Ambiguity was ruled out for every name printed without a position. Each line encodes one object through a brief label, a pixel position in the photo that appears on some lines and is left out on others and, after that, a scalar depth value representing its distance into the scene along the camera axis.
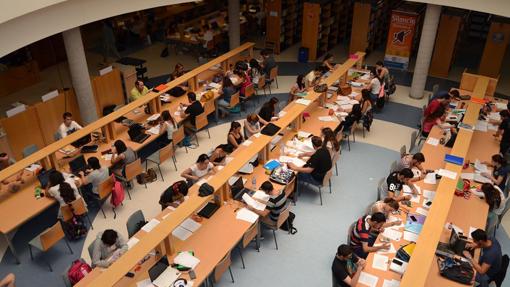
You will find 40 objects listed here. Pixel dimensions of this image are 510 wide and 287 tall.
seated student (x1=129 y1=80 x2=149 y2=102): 11.94
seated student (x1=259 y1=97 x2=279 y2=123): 11.05
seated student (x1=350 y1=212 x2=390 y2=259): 7.11
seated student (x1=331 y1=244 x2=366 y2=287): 6.42
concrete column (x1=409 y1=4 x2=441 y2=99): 12.58
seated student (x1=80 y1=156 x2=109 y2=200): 8.83
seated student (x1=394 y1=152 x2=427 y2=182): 8.67
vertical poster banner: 14.98
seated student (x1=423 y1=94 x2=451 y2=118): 10.71
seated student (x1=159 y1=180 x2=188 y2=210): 8.03
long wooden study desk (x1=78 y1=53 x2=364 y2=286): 5.94
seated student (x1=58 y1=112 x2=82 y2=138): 10.23
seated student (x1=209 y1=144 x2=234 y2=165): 9.21
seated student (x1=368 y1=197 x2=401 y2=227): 7.64
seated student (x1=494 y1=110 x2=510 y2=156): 9.75
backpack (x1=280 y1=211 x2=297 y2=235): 8.68
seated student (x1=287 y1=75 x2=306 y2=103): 12.17
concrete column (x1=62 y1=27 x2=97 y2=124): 11.25
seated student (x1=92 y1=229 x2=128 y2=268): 6.79
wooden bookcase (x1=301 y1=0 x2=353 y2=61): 16.14
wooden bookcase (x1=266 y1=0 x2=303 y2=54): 16.78
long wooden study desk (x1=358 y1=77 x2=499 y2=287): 6.13
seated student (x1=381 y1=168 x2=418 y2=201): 8.23
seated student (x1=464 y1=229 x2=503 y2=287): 6.66
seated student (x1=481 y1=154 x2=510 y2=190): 8.66
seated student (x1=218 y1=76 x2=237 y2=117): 12.39
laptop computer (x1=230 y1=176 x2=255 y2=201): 8.30
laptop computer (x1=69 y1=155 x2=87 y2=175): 9.12
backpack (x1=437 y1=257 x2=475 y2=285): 6.53
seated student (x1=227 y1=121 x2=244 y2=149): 10.04
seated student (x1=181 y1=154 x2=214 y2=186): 8.84
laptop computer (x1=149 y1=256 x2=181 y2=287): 6.56
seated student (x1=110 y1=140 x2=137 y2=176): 9.40
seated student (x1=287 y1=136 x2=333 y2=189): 9.05
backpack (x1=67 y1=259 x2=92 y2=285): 6.63
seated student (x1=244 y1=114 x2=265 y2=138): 10.39
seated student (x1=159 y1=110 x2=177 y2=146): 10.55
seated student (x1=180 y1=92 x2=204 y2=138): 11.17
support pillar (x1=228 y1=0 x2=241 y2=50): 15.70
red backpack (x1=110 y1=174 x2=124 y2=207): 8.93
